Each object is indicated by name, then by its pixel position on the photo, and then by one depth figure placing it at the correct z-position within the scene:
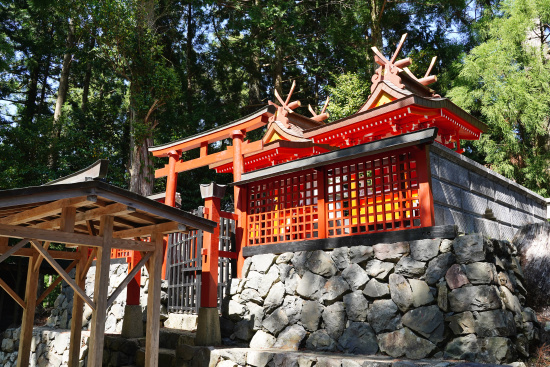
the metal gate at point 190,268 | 8.39
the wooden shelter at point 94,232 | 5.12
